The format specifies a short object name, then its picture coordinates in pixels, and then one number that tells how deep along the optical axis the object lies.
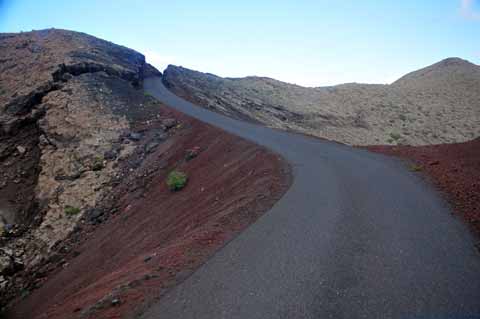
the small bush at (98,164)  15.67
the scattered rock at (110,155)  16.41
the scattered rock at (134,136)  18.08
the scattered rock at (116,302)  4.54
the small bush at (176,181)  12.48
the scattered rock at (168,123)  19.14
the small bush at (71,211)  13.36
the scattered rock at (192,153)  14.84
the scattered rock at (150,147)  17.00
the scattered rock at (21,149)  17.81
